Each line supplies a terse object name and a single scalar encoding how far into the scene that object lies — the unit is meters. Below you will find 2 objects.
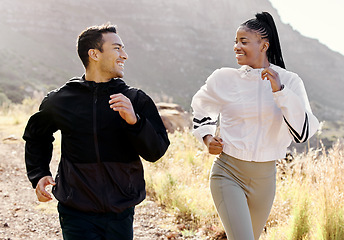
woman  2.44
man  2.13
